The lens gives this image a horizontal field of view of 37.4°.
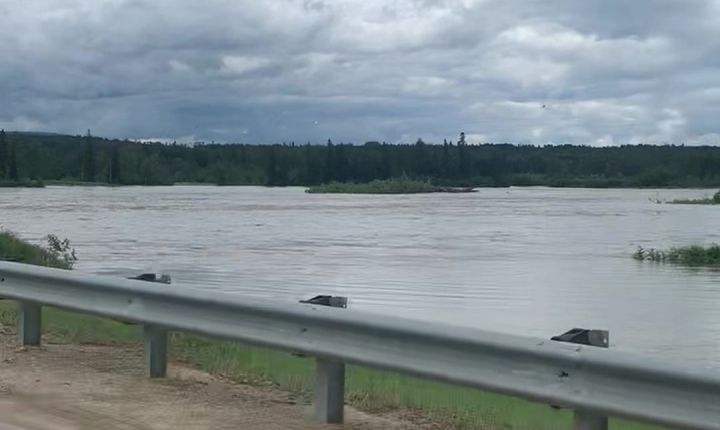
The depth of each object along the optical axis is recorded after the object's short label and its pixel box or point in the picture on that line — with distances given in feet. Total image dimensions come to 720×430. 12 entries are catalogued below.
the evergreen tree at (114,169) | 554.05
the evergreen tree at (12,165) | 485.97
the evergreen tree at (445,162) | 568.49
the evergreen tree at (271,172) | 589.32
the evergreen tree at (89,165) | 531.91
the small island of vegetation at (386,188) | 457.68
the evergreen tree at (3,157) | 469.57
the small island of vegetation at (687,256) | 110.01
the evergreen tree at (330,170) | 564.71
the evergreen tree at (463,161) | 575.79
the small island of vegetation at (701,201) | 306.16
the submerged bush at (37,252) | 68.65
